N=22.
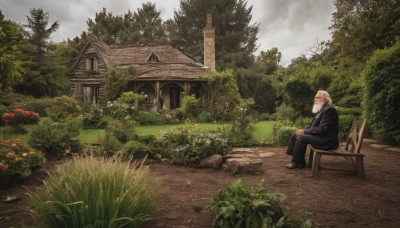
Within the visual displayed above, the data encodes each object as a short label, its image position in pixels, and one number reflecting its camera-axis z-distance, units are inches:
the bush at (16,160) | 186.5
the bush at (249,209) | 119.3
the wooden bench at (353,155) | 201.6
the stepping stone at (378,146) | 316.1
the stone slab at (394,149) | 295.8
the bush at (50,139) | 273.4
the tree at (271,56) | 1792.6
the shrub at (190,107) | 739.4
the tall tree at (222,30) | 1326.3
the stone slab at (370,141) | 344.3
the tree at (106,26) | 1689.2
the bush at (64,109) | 505.8
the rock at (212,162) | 237.8
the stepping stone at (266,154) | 278.0
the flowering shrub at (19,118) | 307.3
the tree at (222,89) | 788.6
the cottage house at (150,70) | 856.3
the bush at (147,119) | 638.1
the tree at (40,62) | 971.9
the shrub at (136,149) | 263.9
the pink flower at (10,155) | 187.3
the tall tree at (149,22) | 1700.3
